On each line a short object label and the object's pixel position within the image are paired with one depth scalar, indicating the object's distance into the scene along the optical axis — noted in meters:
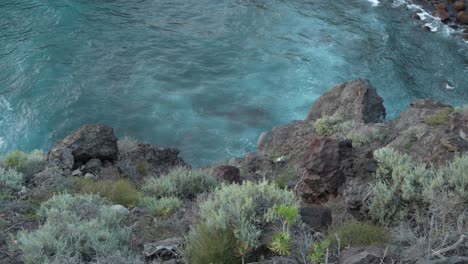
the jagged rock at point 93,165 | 11.48
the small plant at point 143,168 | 11.89
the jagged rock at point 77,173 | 11.05
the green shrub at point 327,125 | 14.50
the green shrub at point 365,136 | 12.50
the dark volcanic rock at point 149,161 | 11.79
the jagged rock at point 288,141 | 14.06
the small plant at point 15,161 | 10.59
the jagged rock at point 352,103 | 15.53
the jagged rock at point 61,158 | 11.14
